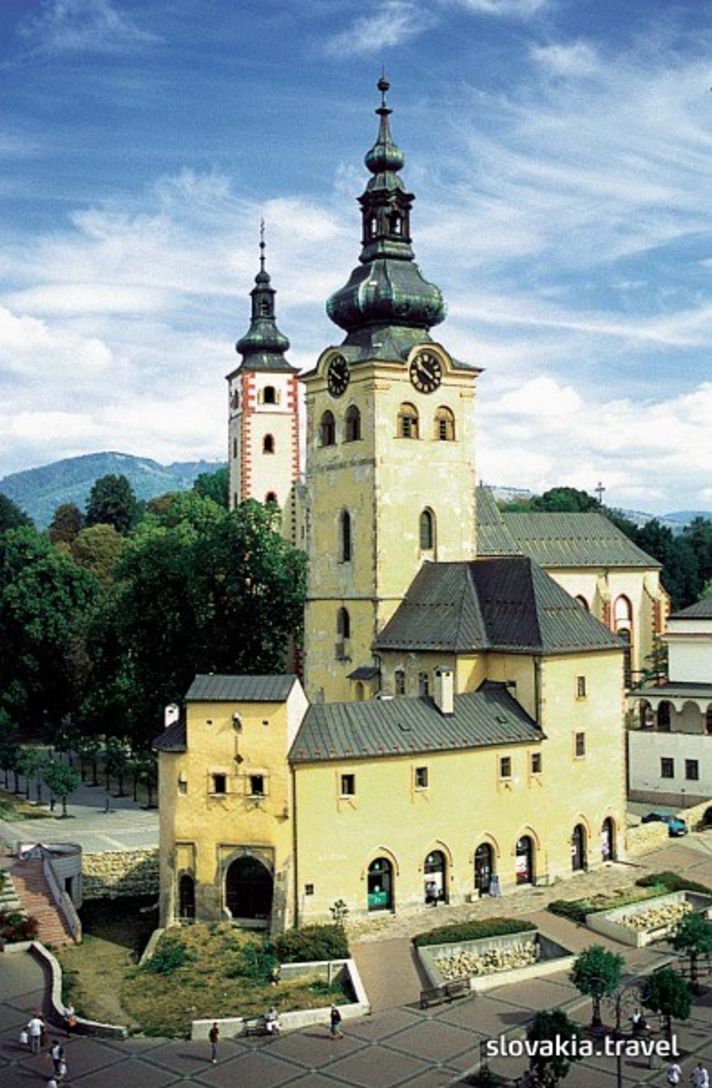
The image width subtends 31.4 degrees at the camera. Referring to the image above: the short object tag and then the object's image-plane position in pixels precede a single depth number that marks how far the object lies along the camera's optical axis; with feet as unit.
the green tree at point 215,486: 380.78
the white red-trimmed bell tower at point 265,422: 259.80
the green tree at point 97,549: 327.26
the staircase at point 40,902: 133.90
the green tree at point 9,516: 385.50
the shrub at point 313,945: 118.21
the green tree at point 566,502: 366.22
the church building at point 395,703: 129.70
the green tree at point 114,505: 420.36
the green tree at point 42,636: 252.01
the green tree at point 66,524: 430.61
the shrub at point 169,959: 120.26
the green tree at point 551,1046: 85.40
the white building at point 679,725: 188.44
